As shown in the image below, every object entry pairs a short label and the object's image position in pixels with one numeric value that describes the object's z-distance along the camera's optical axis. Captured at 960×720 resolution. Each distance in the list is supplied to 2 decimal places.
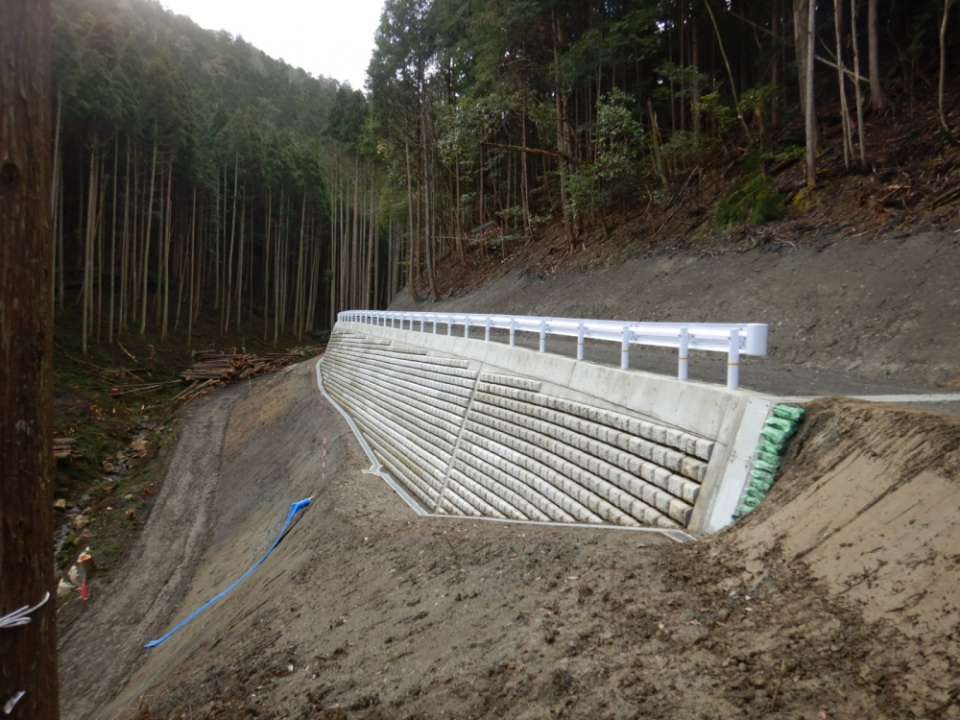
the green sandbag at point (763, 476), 4.61
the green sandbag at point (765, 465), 4.65
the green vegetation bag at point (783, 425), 4.73
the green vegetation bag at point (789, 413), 4.76
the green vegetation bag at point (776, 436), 4.73
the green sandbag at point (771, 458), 4.68
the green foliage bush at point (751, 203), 13.88
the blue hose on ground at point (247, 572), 8.74
